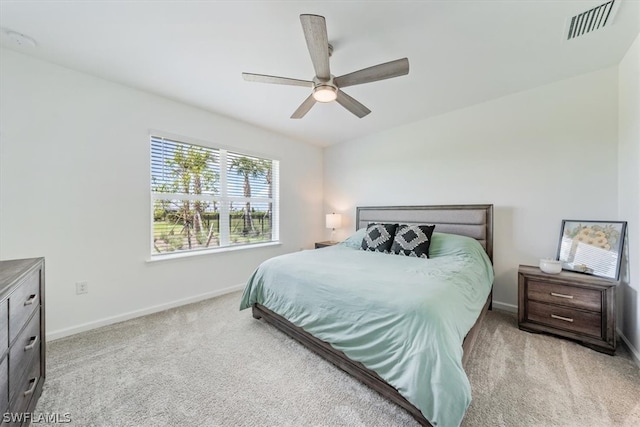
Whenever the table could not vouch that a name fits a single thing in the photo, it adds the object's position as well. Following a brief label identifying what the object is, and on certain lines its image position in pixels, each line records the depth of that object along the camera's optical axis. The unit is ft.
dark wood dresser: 3.30
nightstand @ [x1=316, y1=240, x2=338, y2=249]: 13.58
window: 9.46
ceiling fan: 4.65
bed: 3.96
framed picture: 6.86
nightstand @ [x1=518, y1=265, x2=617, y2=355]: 6.31
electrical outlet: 7.52
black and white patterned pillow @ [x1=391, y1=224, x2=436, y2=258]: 8.72
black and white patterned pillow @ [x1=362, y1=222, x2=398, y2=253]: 9.69
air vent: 5.13
